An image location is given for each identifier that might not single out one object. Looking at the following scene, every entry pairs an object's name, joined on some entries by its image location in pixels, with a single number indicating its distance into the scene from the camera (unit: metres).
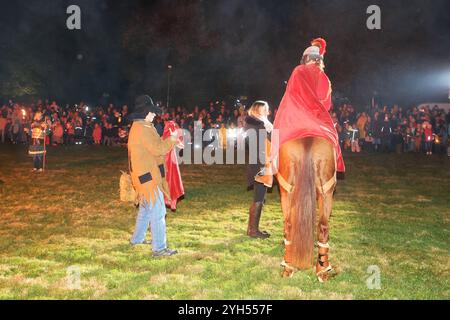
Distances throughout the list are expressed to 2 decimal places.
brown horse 5.92
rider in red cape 6.10
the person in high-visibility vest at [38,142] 16.11
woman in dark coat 7.89
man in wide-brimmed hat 7.07
